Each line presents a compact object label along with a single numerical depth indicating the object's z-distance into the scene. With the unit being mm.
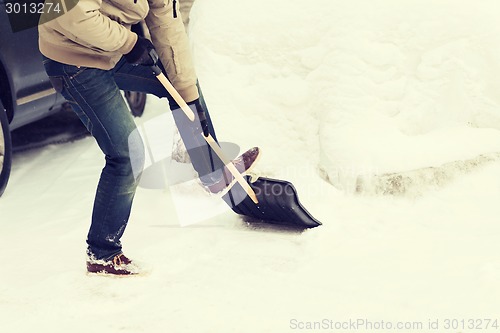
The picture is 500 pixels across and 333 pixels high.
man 5840
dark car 9000
